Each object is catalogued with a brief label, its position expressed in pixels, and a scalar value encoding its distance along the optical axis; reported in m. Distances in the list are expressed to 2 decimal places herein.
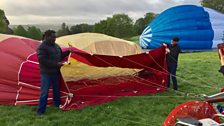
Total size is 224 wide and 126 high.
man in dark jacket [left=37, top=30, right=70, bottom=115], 2.91
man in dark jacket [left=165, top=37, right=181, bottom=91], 3.92
